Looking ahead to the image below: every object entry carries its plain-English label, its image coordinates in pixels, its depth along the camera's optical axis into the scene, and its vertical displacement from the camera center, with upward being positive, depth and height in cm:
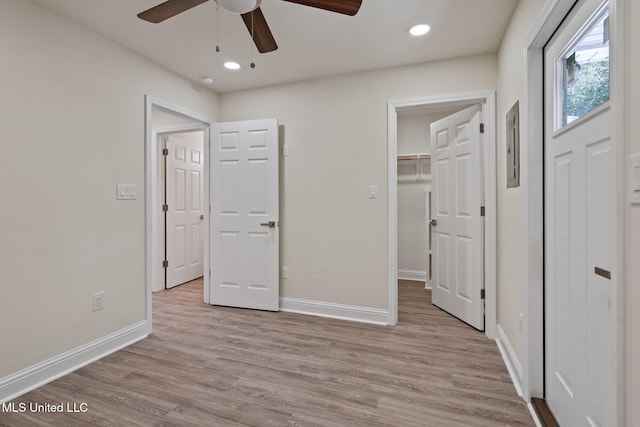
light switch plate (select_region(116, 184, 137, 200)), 254 +17
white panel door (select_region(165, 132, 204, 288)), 434 +7
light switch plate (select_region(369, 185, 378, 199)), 306 +20
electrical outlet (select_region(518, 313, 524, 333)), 190 -67
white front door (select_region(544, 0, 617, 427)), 118 -5
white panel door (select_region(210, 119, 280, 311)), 334 -3
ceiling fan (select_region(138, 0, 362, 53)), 156 +107
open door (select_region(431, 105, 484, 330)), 285 -4
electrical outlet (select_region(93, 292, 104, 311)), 238 -67
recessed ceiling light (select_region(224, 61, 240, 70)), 293 +139
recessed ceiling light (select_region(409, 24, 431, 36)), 232 +137
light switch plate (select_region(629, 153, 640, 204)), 86 +9
